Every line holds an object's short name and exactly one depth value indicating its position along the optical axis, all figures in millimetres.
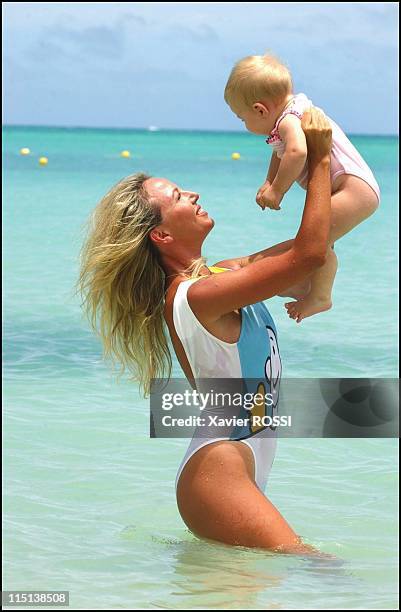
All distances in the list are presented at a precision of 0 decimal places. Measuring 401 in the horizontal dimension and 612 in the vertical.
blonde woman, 6651
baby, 6717
